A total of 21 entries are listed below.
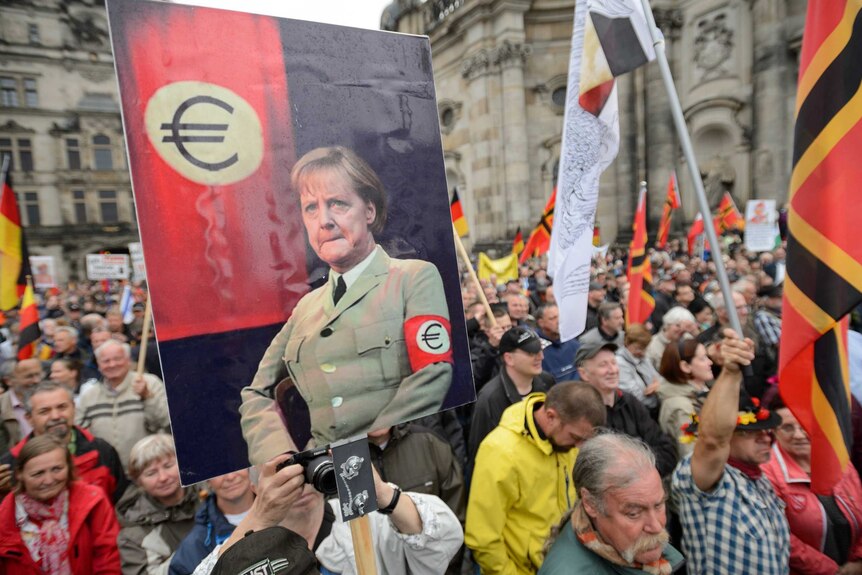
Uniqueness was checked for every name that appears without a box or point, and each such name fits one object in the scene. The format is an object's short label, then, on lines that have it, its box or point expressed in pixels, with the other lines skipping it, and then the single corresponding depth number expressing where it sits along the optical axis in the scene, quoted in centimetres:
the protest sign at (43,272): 1470
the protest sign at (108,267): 1538
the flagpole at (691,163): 225
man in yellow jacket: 260
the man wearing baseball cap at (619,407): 348
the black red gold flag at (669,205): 1056
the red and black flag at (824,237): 206
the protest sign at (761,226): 1181
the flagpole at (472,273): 280
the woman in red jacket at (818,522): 251
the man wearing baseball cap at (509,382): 371
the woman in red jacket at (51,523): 254
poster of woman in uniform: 146
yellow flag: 1073
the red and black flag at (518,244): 1282
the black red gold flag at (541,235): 885
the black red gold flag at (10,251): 562
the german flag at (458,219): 787
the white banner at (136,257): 1608
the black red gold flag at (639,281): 597
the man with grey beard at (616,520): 180
